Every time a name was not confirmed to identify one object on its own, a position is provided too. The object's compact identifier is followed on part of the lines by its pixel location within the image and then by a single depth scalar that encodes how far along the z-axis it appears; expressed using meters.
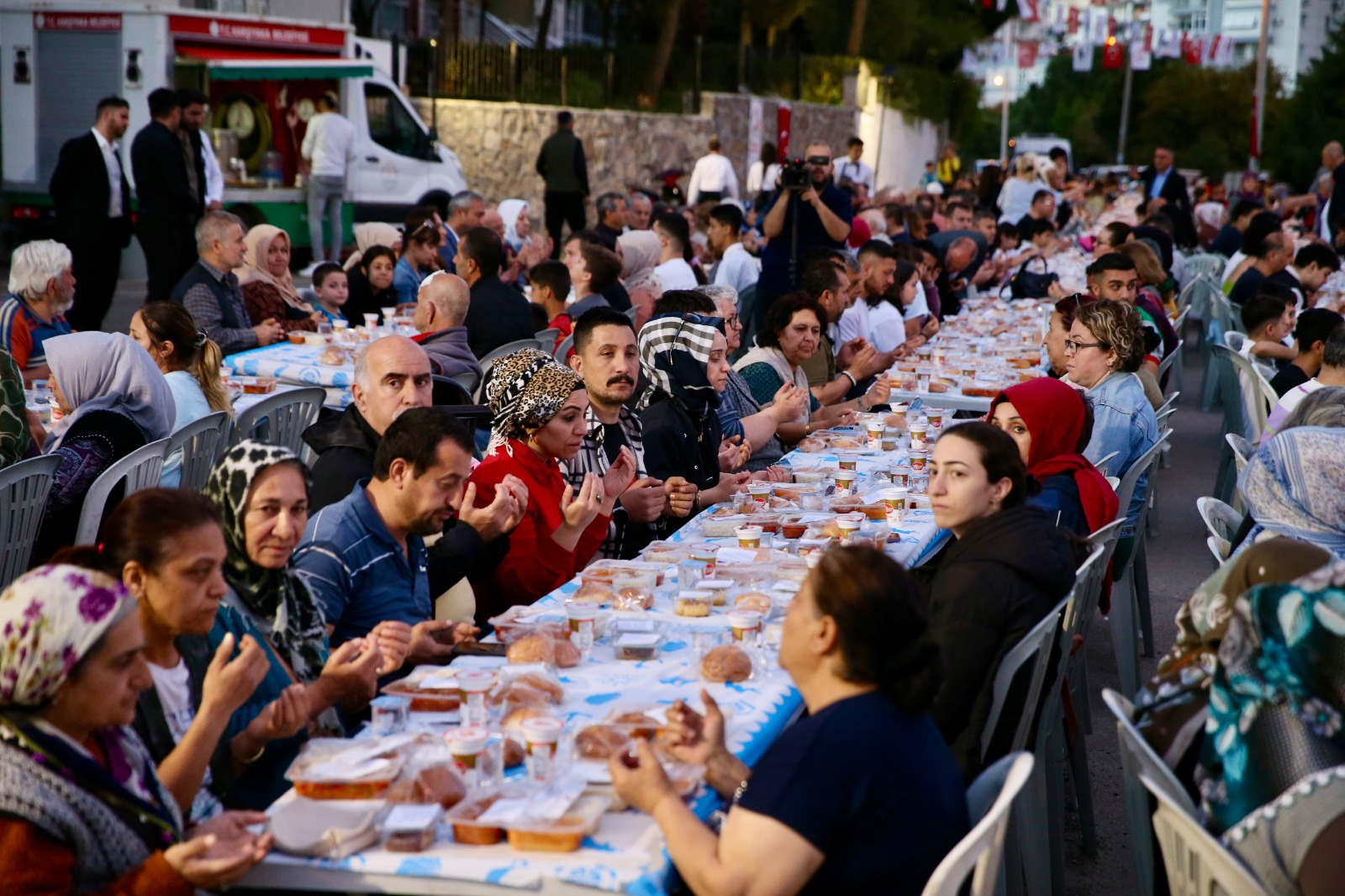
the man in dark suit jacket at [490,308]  8.23
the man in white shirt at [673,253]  9.93
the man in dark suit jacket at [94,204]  10.09
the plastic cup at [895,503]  4.85
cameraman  9.98
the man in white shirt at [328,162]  16.19
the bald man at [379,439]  4.09
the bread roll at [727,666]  3.23
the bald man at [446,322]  7.06
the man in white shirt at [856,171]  17.80
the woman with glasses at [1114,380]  5.68
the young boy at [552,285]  8.79
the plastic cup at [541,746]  2.66
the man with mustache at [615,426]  5.02
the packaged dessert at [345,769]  2.56
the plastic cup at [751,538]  4.40
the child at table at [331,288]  9.70
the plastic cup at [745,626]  3.47
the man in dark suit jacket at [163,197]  10.29
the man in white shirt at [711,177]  17.95
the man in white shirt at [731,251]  10.85
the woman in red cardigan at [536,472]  4.40
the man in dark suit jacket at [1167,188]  16.72
